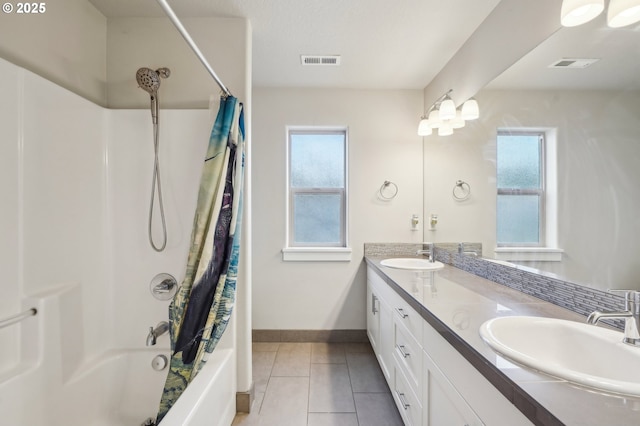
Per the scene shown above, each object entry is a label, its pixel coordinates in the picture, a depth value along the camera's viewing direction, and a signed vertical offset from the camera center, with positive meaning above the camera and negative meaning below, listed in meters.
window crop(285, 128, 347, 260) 2.90 +0.28
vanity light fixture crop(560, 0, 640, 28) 0.99 +0.79
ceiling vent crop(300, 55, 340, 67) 2.23 +1.23
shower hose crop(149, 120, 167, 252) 1.67 +0.15
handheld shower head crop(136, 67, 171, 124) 1.61 +0.76
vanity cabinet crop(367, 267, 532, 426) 0.84 -0.67
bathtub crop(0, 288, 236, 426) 1.16 -0.84
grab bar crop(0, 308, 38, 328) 1.13 -0.44
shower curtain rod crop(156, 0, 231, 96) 0.97 +0.73
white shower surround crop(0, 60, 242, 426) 1.22 -0.21
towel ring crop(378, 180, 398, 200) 2.79 +0.22
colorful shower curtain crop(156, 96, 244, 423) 1.42 -0.26
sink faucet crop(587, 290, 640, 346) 0.83 -0.31
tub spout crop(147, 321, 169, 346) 1.46 -0.64
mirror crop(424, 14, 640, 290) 1.03 +0.32
